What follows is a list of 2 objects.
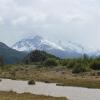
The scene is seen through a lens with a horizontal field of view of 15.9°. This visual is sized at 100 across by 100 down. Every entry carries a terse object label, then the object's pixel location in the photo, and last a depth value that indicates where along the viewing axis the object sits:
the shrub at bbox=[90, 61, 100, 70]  161.50
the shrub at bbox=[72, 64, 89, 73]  149.00
